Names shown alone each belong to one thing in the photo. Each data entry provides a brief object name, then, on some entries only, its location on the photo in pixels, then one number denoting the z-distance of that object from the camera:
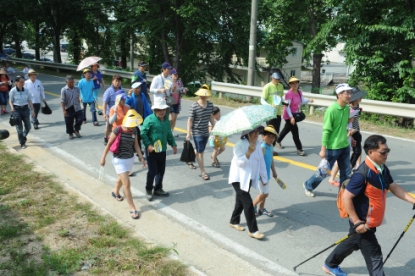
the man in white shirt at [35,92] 11.11
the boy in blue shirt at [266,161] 5.28
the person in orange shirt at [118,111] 7.37
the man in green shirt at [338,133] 5.82
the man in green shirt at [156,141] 6.00
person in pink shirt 8.41
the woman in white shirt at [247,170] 4.89
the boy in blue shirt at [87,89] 10.91
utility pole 13.52
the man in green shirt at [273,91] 8.20
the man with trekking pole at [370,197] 3.70
